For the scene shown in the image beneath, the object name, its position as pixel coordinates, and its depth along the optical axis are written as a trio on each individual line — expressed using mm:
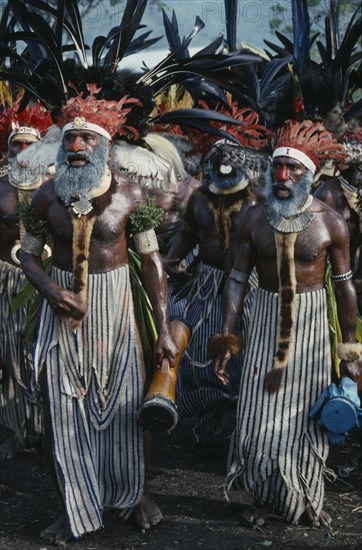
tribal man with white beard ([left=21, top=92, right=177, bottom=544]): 4359
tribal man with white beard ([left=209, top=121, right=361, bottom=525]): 4500
